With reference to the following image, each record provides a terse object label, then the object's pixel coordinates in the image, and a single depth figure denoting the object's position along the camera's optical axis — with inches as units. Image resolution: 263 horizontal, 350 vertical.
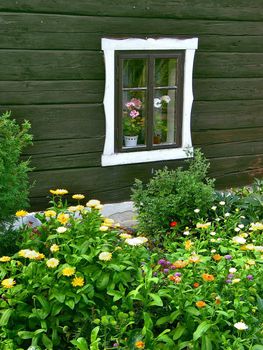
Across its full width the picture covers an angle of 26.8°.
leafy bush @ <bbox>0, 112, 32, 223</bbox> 154.9
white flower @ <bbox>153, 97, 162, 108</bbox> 219.1
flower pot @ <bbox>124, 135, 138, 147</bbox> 216.6
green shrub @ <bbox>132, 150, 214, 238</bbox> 194.1
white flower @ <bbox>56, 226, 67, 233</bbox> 129.2
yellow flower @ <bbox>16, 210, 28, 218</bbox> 138.5
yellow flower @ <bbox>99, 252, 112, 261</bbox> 116.6
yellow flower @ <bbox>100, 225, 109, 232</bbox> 130.5
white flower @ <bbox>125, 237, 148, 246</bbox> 124.3
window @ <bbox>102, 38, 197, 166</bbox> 206.1
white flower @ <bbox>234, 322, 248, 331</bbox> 107.8
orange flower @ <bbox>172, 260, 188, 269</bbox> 121.0
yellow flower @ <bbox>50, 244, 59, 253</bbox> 121.1
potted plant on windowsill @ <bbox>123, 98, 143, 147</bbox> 215.6
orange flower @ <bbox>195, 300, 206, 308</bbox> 109.7
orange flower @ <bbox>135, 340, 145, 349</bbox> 102.9
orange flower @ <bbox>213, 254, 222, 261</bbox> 135.3
